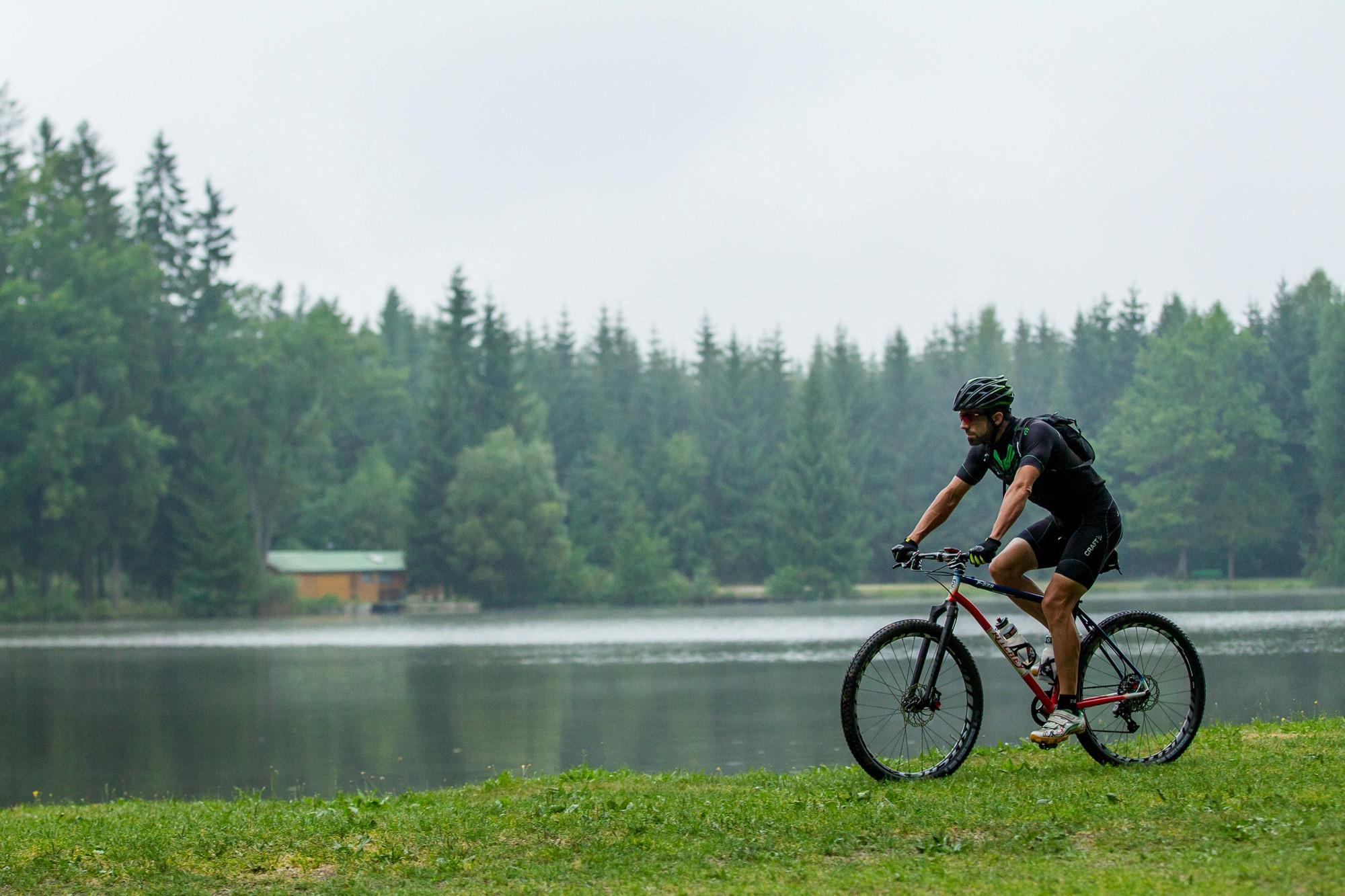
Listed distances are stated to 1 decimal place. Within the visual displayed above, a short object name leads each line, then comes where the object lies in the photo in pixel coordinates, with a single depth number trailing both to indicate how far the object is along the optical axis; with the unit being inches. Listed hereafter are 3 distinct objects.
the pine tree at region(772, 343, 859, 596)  3516.2
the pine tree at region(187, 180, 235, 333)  3139.8
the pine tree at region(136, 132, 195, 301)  3154.5
